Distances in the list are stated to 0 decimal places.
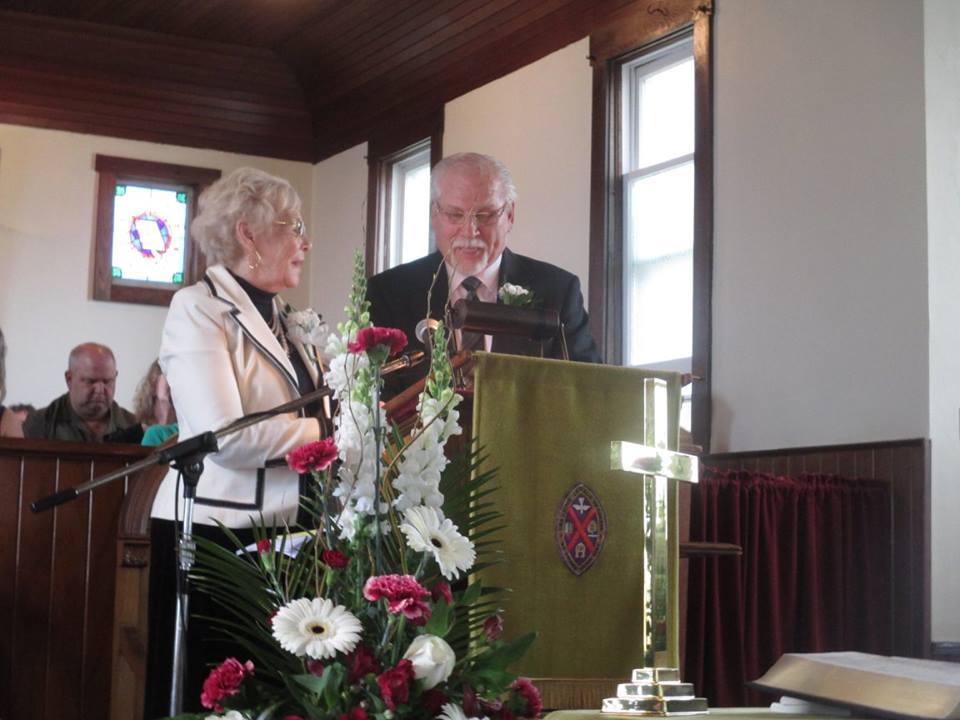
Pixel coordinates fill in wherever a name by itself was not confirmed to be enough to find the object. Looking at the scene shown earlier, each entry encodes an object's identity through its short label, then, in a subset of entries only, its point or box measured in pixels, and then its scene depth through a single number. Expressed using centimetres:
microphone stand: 299
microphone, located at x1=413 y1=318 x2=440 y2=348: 292
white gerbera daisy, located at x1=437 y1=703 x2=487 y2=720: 164
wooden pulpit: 269
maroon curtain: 541
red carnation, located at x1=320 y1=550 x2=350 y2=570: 176
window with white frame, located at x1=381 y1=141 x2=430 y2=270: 982
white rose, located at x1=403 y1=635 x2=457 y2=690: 165
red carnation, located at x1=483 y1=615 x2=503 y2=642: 188
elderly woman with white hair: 319
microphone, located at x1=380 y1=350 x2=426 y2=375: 224
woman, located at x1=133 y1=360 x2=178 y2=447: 674
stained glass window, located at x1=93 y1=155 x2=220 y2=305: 1035
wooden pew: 499
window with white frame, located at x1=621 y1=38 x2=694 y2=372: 732
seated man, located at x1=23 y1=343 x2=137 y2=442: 686
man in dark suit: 356
